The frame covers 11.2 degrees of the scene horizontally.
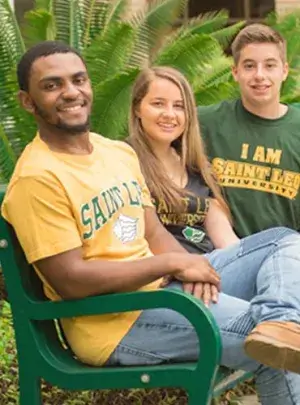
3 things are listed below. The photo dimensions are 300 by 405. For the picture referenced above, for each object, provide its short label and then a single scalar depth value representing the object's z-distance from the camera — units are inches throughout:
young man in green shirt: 268.1
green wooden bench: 189.8
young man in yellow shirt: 193.0
